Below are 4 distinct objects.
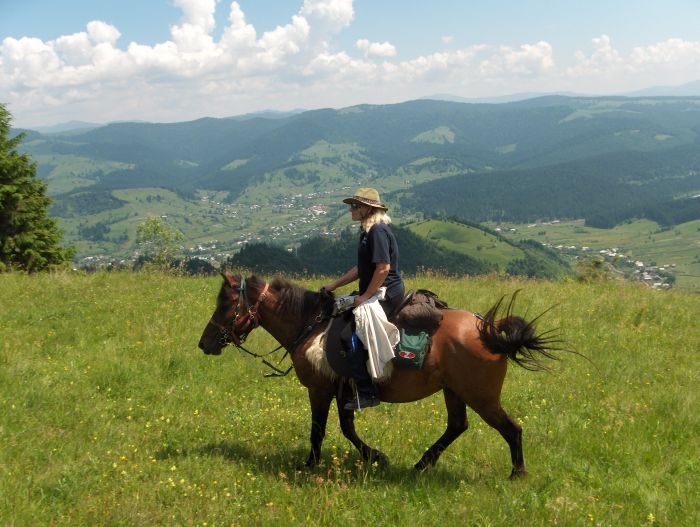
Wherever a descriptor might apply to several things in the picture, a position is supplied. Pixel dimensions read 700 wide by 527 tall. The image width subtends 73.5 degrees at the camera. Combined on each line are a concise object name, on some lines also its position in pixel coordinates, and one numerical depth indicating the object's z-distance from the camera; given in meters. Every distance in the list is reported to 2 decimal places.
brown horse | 6.08
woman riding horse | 6.13
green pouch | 6.22
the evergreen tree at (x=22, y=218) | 22.50
